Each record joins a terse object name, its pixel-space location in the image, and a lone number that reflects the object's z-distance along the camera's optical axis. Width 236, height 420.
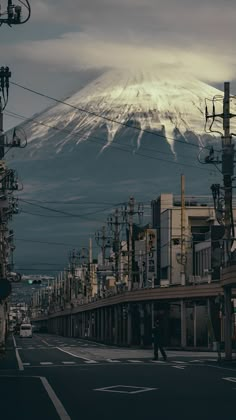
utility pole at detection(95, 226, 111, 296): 153.50
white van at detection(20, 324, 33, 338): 157.88
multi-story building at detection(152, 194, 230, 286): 140.88
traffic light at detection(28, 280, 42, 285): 92.85
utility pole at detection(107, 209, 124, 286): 129.50
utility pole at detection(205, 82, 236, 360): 54.16
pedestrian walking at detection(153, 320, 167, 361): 52.34
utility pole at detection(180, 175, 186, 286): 98.74
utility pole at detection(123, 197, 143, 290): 117.25
